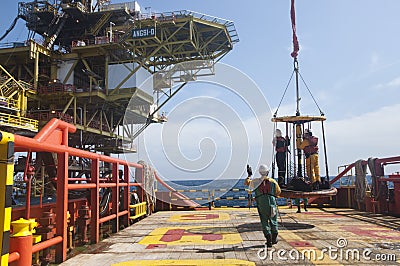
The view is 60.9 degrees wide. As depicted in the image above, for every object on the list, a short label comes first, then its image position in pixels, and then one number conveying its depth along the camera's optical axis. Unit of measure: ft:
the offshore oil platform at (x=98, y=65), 85.87
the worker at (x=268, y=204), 23.21
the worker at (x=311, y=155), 31.66
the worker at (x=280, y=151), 31.86
